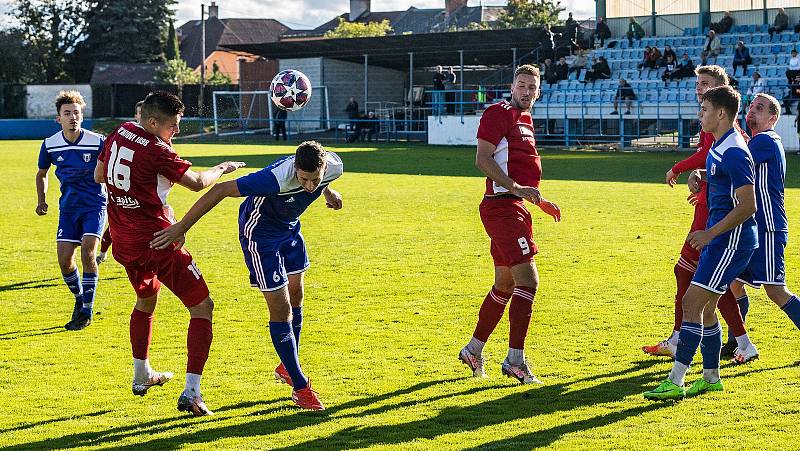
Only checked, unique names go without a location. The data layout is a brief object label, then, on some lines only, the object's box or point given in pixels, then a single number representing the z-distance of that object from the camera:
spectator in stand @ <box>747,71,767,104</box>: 32.25
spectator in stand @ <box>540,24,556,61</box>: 40.88
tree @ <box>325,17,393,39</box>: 91.88
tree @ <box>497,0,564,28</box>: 86.00
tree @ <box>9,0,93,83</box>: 79.94
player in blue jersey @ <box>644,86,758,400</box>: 6.11
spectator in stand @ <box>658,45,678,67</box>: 37.25
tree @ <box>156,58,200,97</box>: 73.50
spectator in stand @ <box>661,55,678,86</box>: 36.34
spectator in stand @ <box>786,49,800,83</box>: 32.41
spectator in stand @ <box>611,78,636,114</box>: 35.56
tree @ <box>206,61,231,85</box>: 74.85
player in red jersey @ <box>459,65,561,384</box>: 6.96
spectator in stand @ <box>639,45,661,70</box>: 37.75
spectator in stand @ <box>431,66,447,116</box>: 40.00
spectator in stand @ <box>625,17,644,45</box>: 40.84
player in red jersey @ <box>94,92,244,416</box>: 6.38
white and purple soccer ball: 9.88
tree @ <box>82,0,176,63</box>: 80.25
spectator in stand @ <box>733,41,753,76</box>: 34.97
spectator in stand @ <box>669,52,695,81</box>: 35.88
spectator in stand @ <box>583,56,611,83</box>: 38.54
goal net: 50.34
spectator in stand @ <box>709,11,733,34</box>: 38.22
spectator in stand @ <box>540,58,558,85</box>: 39.94
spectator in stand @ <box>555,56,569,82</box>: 39.72
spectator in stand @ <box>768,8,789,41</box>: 37.22
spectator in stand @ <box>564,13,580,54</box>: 41.47
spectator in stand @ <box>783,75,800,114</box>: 31.22
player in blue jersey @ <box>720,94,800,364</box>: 6.64
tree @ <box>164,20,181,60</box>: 85.31
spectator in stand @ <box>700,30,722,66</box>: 36.56
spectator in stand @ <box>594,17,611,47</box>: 41.50
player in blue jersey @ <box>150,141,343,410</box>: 6.08
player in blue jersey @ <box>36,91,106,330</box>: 9.41
